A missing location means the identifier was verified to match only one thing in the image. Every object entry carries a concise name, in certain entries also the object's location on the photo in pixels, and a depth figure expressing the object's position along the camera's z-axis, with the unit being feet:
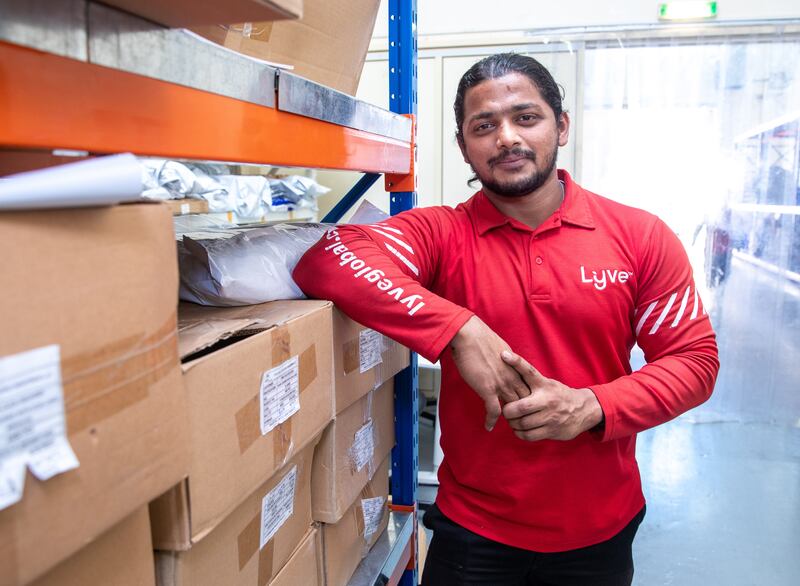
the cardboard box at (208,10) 1.85
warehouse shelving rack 1.57
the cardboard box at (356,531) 3.77
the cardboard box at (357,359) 3.45
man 3.75
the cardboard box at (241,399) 2.19
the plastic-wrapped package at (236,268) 3.26
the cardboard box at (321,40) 3.48
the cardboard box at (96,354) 1.47
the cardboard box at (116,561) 1.83
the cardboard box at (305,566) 3.23
